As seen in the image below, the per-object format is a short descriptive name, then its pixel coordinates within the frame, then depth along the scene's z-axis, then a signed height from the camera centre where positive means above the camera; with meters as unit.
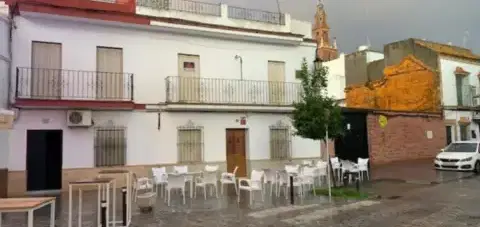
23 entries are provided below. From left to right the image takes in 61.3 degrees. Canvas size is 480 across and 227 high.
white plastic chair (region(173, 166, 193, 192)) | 14.38 -0.85
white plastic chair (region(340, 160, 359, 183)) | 15.61 -0.99
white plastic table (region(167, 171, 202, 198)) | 12.89 -1.07
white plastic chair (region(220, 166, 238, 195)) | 12.72 -1.09
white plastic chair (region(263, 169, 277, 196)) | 12.68 -1.04
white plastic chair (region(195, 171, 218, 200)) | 12.36 -1.07
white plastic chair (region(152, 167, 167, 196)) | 12.89 -1.01
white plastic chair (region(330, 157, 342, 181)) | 16.03 -0.96
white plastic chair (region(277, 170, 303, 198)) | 12.19 -1.12
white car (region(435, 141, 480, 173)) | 18.72 -0.81
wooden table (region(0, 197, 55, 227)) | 4.70 -0.68
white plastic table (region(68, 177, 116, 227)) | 6.47 -0.62
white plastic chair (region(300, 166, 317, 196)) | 12.43 -1.04
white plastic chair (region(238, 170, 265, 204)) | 10.93 -1.01
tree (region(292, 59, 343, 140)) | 12.57 +1.05
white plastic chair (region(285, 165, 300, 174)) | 13.40 -0.86
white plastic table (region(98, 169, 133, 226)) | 8.11 -0.66
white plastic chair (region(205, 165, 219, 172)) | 14.92 -0.87
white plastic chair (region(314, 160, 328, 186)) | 14.24 -1.00
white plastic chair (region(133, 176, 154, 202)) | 11.54 -1.13
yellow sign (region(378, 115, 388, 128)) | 23.20 +1.20
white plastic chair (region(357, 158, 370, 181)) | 16.13 -0.91
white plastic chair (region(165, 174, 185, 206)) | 11.52 -1.05
